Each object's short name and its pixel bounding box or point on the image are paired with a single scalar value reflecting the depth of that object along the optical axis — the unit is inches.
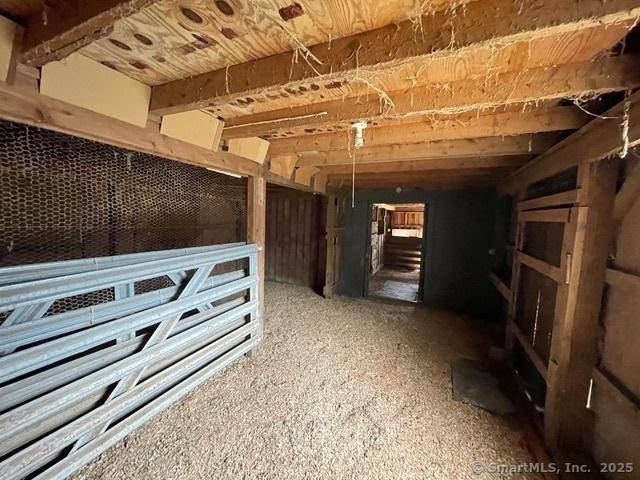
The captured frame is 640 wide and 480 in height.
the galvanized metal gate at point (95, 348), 39.1
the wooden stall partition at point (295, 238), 178.7
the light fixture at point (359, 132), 63.4
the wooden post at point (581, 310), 52.5
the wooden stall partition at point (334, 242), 161.0
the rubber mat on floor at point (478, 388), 69.4
